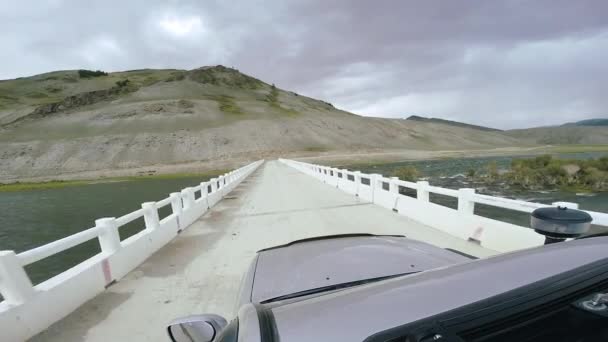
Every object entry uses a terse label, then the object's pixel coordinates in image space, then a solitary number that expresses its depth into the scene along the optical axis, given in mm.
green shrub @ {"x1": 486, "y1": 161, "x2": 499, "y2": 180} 25734
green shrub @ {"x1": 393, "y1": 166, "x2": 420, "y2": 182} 27850
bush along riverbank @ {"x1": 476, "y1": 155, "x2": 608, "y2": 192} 19062
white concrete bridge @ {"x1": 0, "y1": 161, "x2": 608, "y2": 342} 3592
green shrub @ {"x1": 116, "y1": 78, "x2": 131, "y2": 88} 178550
